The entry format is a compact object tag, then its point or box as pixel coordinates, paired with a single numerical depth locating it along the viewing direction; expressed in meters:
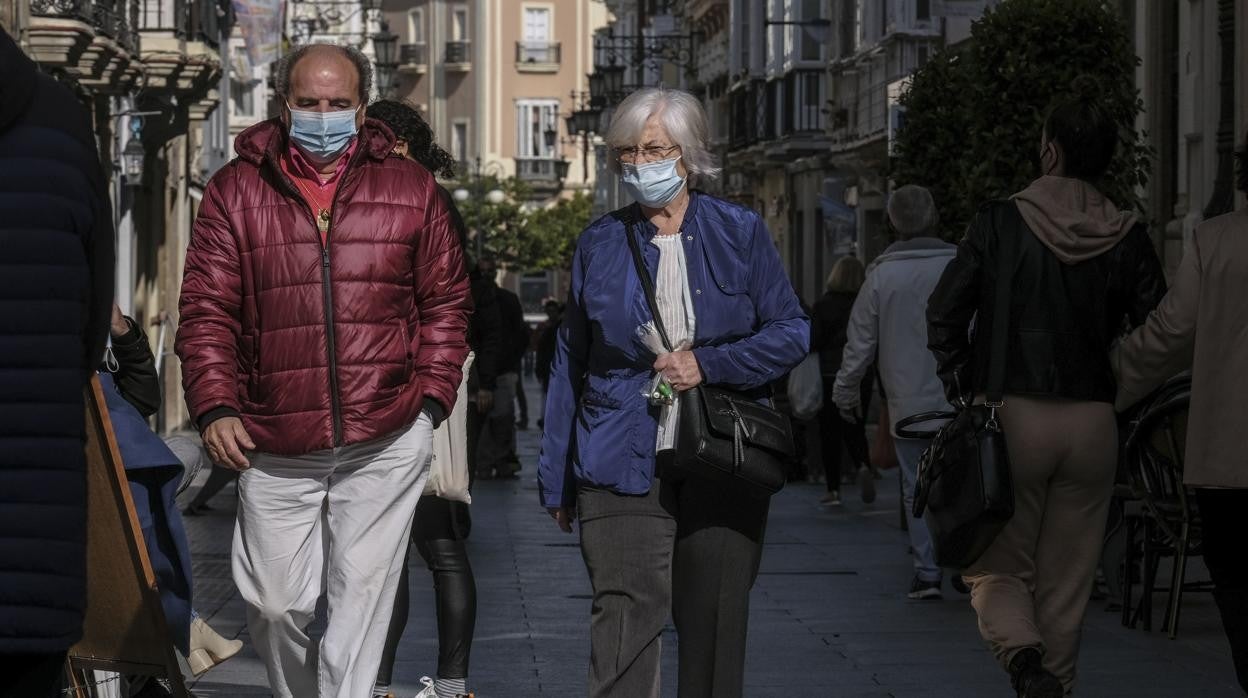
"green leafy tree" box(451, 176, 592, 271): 77.44
